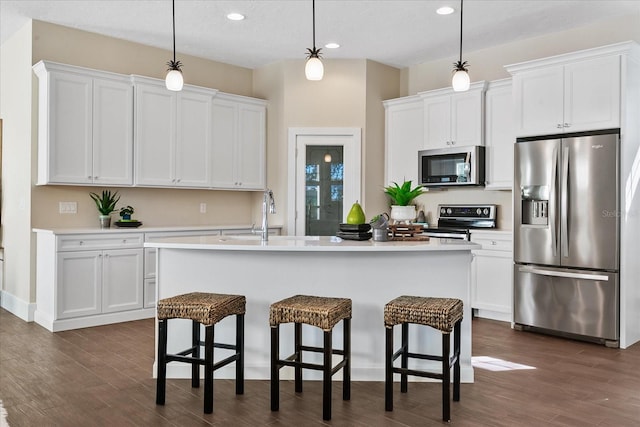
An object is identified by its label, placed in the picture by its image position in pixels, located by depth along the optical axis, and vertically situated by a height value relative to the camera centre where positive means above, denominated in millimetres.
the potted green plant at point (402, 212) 5816 +22
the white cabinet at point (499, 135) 5273 +814
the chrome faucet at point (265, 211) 3502 +13
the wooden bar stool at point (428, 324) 2771 -612
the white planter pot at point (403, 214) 5828 +1
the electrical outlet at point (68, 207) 5188 +42
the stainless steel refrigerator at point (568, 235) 4254 -170
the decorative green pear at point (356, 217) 3557 -23
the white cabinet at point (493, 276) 5070 -602
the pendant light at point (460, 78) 3748 +975
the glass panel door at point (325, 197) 6277 +197
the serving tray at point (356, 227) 3545 -90
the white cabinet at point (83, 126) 4828 +820
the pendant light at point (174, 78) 3729 +953
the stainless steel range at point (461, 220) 5504 -59
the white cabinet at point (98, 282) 4688 -655
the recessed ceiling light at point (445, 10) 4668 +1839
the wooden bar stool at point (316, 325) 2793 -645
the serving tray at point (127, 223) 5297 -116
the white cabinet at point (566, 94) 4305 +1051
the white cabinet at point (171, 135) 5445 +838
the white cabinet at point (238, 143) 6121 +842
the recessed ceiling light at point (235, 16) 4840 +1834
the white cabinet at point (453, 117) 5488 +1061
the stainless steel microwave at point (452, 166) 5469 +521
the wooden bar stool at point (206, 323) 2848 -629
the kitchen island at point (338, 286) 3352 -467
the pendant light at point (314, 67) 3566 +1002
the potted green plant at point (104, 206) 5277 +57
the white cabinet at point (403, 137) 6121 +921
